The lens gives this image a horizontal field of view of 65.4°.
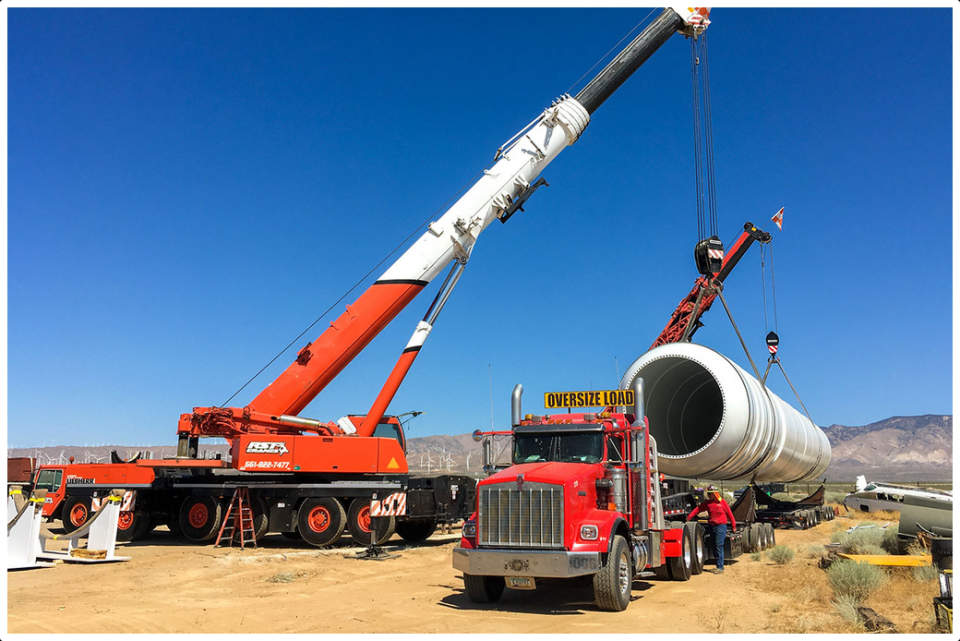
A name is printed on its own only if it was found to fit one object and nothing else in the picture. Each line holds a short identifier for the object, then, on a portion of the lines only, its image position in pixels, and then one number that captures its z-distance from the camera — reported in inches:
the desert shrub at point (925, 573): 383.9
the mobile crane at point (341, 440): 587.5
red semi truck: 324.2
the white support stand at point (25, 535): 465.4
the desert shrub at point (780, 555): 522.9
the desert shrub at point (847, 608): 300.7
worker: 475.2
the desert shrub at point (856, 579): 359.9
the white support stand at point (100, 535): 502.0
